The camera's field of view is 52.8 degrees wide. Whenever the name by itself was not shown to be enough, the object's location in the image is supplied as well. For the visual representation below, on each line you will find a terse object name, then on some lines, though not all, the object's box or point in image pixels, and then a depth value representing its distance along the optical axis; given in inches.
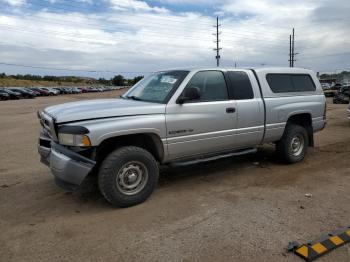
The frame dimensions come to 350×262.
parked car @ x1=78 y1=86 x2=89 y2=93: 3046.8
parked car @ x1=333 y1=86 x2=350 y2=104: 985.5
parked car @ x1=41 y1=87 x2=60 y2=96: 2506.2
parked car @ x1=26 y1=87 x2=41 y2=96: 2368.1
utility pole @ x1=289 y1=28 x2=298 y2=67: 2283.5
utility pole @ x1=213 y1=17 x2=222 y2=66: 2009.0
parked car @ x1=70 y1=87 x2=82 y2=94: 2900.6
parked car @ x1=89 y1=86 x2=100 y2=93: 3182.1
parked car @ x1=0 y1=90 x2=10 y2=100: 1870.8
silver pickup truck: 169.6
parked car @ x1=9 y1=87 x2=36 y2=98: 2042.3
